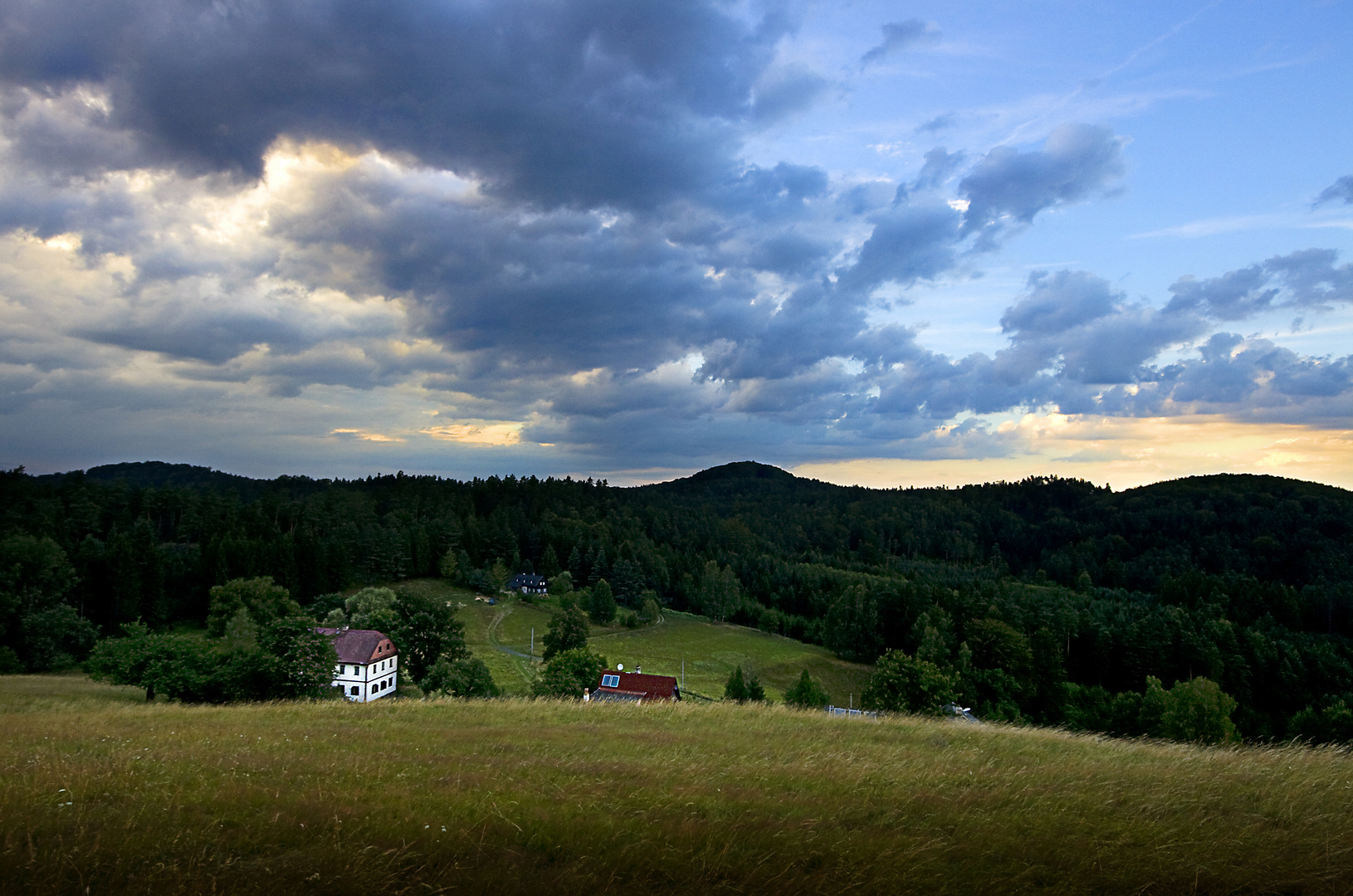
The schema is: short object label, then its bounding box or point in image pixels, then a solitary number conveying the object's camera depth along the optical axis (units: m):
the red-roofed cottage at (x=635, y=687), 47.31
